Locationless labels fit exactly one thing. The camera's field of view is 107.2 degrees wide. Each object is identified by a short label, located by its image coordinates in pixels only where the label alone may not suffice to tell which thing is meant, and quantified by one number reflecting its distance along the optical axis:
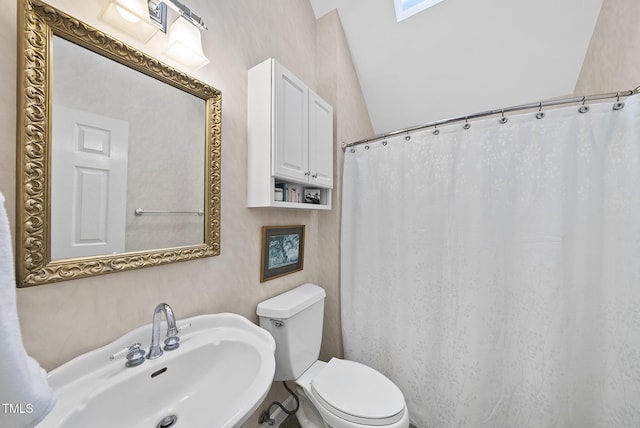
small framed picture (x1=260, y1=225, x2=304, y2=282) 1.31
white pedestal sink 0.64
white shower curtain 0.99
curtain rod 0.96
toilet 1.00
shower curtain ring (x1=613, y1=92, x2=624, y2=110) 0.97
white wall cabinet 1.13
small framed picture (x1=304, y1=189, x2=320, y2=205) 1.49
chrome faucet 0.78
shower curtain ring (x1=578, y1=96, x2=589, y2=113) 1.02
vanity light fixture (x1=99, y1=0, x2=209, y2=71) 0.74
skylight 1.52
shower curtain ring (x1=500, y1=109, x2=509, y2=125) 1.16
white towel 0.38
